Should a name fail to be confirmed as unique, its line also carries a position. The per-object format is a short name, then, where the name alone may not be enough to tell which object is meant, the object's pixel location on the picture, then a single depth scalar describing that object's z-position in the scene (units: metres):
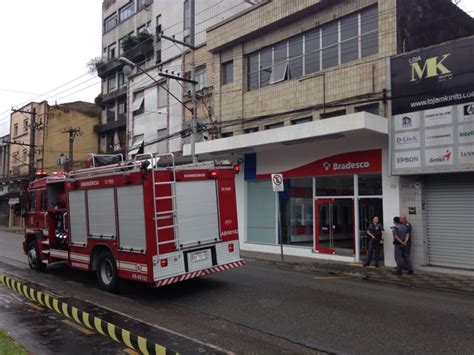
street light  18.98
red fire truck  8.66
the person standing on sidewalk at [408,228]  13.02
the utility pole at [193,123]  19.00
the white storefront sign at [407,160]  13.54
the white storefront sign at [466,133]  12.43
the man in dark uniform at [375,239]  13.95
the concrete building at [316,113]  15.06
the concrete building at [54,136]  45.31
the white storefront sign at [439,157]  12.84
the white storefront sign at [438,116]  12.91
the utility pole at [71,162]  35.66
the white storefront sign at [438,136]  12.88
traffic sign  15.23
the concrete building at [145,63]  29.09
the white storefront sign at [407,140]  13.58
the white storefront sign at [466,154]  12.38
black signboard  12.71
